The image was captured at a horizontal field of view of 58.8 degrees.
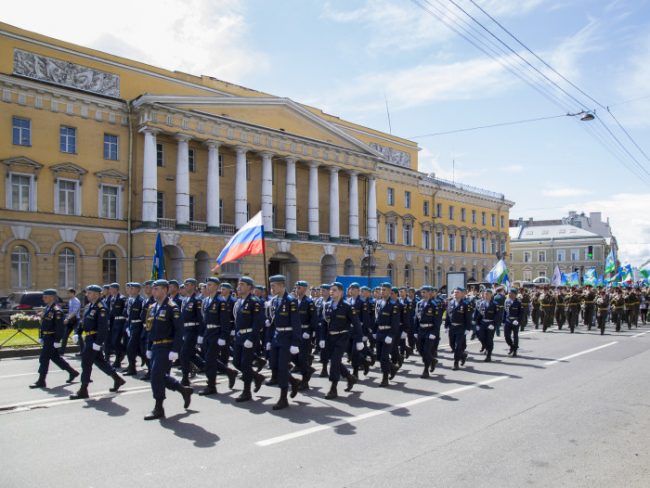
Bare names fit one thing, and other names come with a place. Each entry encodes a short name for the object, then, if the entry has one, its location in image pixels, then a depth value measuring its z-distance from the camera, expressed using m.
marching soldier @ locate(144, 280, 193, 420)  8.42
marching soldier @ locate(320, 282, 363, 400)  10.07
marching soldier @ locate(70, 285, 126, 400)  9.95
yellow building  31.58
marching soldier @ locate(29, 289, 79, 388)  10.85
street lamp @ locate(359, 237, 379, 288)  46.47
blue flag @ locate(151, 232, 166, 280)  20.91
